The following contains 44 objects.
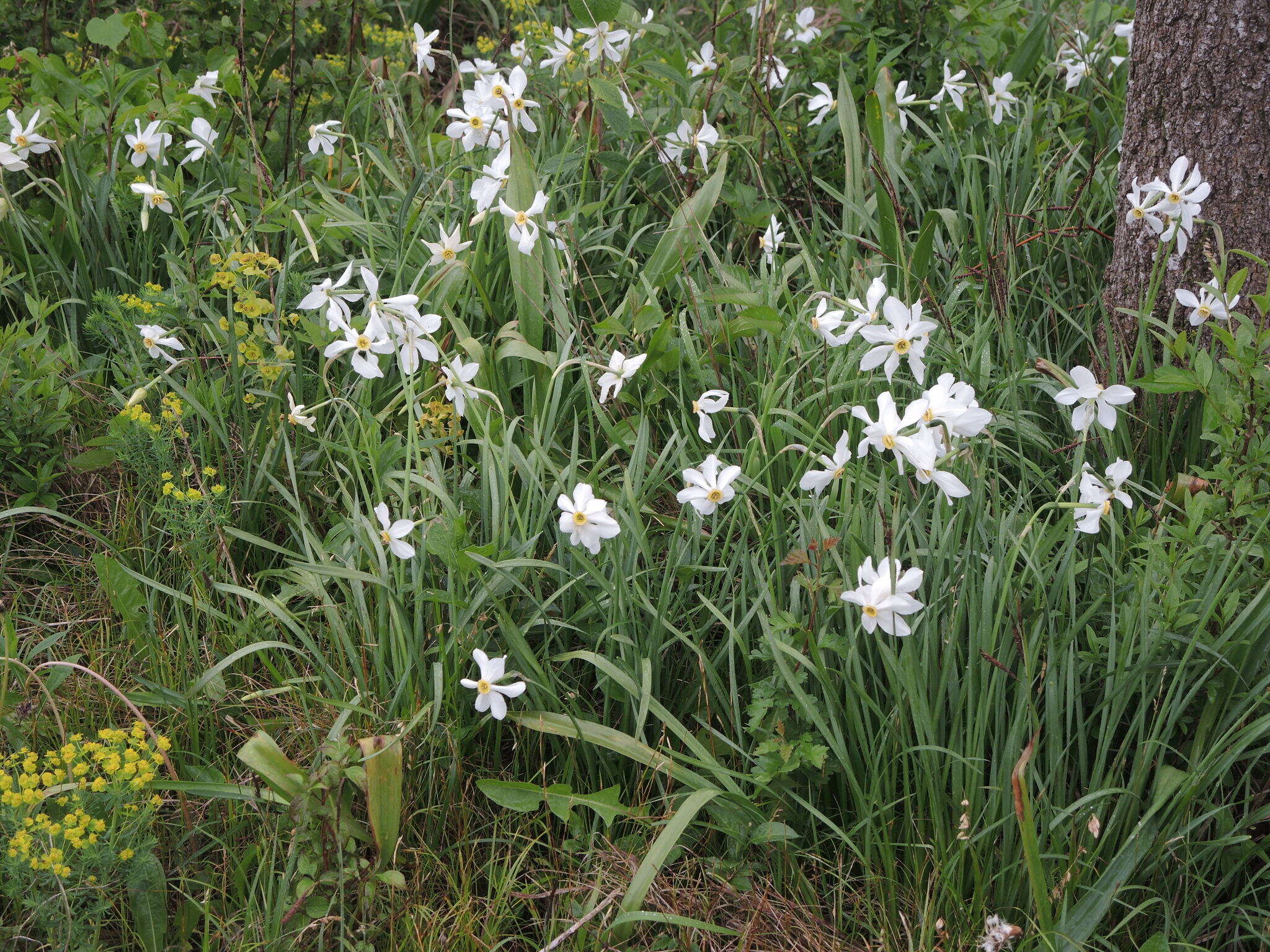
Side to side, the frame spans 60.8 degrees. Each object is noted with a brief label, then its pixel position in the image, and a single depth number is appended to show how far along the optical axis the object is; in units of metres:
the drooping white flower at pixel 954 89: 2.87
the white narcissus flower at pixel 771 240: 2.41
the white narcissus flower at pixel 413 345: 1.90
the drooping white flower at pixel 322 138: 2.72
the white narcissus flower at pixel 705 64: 2.94
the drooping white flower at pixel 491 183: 2.24
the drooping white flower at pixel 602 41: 2.75
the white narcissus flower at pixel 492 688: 1.60
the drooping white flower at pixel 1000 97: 2.88
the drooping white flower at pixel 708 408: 1.86
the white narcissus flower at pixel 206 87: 2.76
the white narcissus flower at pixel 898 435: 1.48
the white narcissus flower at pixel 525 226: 2.05
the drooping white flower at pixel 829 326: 1.87
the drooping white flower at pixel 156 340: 2.19
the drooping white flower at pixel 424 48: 2.73
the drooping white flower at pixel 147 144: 2.60
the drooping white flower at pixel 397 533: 1.68
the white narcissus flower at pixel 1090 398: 1.69
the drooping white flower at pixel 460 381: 1.97
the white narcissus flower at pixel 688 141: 2.61
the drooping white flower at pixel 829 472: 1.62
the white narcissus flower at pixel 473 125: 2.48
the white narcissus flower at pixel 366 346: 1.86
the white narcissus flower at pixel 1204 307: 1.97
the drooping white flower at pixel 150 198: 2.43
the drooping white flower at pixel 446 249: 2.18
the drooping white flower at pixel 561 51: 2.79
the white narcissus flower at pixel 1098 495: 1.61
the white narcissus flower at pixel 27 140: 2.49
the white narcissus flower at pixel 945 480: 1.47
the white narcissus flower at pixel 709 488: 1.69
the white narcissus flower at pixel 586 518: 1.63
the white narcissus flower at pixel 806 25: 3.20
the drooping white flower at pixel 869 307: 1.78
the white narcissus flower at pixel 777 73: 2.93
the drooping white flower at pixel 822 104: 2.85
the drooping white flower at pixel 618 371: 1.91
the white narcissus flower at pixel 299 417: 1.99
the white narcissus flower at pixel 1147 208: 2.08
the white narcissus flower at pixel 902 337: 1.71
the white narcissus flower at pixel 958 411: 1.50
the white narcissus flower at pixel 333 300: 1.95
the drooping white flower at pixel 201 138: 2.64
